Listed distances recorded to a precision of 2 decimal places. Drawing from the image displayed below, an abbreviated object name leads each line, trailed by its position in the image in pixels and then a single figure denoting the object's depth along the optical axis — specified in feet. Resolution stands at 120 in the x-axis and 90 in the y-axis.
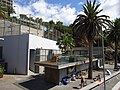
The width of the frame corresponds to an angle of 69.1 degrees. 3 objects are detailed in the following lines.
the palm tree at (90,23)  47.28
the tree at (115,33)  68.71
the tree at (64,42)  69.66
